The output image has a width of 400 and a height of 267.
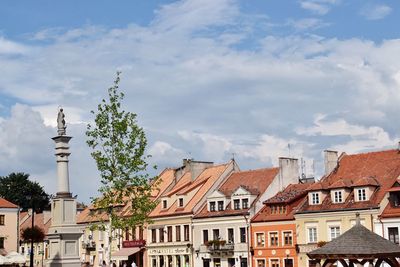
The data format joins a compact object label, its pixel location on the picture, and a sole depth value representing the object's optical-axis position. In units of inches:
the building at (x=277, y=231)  2640.3
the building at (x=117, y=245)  3277.6
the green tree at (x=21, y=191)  4940.9
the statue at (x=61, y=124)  1724.9
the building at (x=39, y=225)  3882.9
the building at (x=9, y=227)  3127.5
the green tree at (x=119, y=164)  1769.2
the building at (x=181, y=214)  3041.3
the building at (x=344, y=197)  2431.1
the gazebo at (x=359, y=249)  1230.9
